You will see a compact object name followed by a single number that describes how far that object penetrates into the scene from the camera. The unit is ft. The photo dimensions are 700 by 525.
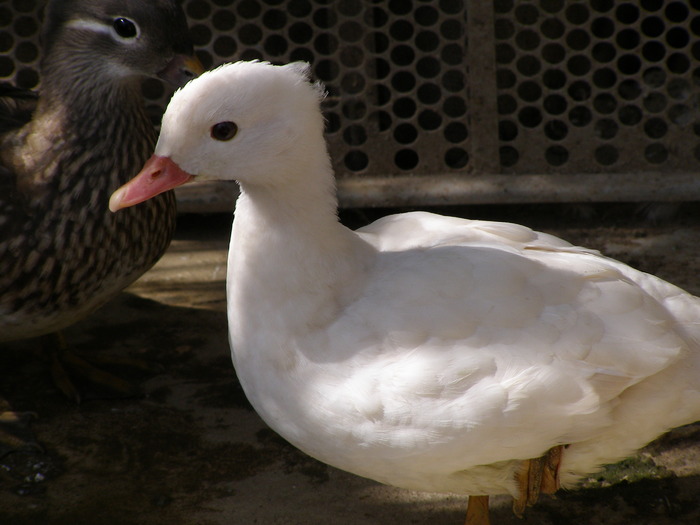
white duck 14.28
